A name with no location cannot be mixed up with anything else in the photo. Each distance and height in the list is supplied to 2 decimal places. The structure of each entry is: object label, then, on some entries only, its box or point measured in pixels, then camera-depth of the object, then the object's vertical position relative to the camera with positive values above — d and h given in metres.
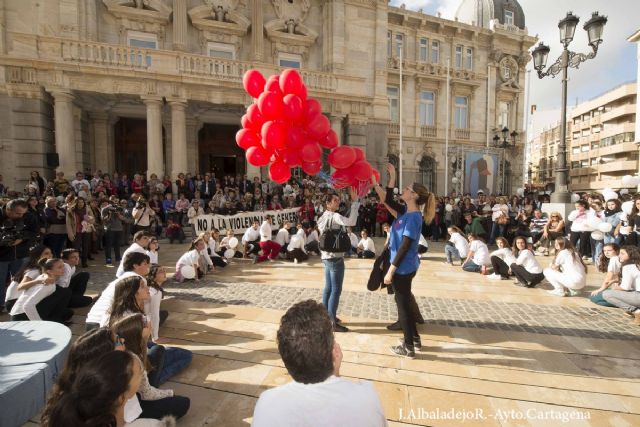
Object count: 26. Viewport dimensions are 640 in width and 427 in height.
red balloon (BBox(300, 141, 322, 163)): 4.77 +0.65
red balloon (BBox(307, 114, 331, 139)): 4.79 +1.01
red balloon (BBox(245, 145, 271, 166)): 5.10 +0.64
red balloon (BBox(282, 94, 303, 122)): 4.56 +1.25
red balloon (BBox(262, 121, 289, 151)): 4.57 +0.86
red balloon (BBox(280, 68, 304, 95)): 4.64 +1.60
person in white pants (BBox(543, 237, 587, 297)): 6.12 -1.48
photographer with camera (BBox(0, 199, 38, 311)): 5.41 -0.72
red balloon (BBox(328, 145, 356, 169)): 4.63 +0.55
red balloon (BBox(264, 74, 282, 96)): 4.76 +1.62
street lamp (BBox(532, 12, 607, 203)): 9.13 +4.12
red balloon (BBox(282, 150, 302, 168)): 4.91 +0.59
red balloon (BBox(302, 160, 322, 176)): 5.01 +0.46
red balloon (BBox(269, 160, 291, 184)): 5.20 +0.40
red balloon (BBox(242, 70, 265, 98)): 5.08 +1.77
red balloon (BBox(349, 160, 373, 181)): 4.70 +0.36
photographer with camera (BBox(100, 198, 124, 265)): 8.77 -0.84
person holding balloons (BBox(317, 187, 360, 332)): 4.43 -0.89
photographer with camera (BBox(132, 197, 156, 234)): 10.13 -0.57
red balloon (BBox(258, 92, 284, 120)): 4.61 +1.28
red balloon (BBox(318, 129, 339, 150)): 5.01 +0.85
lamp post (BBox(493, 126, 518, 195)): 17.57 +3.29
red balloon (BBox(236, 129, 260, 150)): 5.11 +0.91
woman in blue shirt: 3.72 -0.72
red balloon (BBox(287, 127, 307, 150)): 4.76 +0.85
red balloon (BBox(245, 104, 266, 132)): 4.86 +1.18
